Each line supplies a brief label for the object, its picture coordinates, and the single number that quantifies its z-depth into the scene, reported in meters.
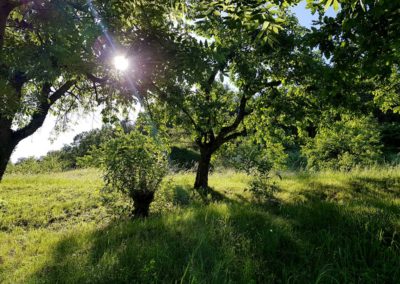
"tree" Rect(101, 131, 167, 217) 7.64
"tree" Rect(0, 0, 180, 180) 4.11
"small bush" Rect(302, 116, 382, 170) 18.55
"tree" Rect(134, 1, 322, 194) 3.46
